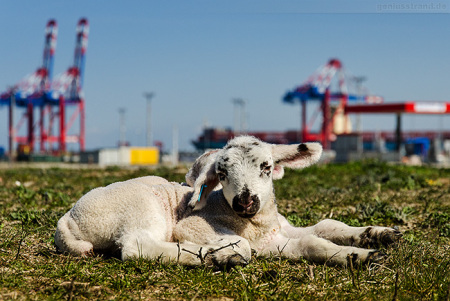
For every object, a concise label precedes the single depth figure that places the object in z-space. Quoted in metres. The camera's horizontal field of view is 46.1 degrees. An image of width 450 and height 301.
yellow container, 60.41
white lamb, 4.54
